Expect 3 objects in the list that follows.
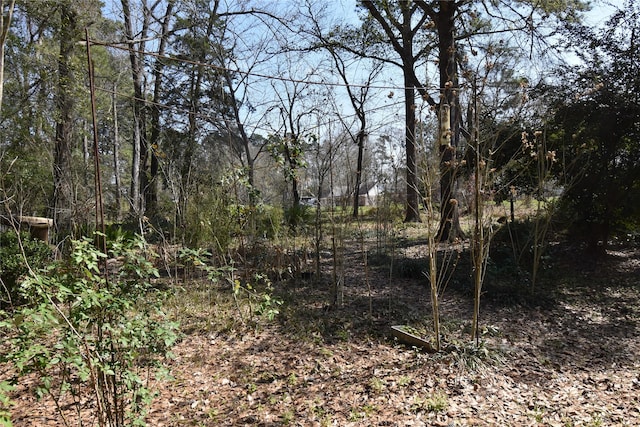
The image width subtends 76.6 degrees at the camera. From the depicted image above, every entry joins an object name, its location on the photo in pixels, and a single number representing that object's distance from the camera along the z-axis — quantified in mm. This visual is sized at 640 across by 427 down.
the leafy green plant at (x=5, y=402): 1374
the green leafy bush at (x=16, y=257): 4344
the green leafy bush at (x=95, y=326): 1699
